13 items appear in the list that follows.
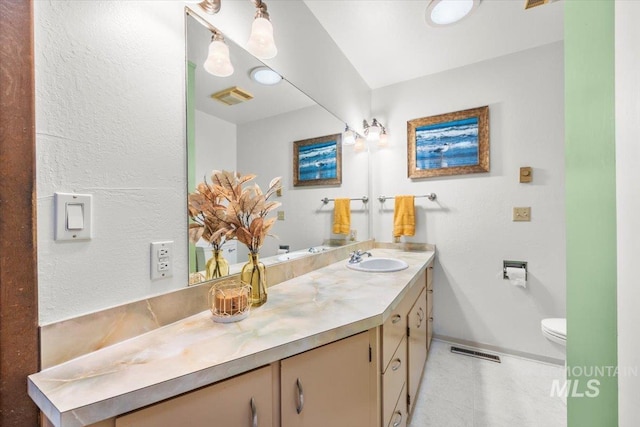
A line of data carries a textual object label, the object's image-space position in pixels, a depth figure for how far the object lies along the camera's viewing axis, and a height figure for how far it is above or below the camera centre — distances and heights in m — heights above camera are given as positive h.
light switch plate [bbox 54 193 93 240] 0.61 +0.00
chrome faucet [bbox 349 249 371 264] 1.84 -0.34
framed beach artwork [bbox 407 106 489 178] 2.10 +0.59
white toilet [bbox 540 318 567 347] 1.47 -0.72
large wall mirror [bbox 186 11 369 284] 0.95 +0.36
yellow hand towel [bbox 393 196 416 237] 2.29 -0.05
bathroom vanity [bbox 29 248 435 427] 0.50 -0.37
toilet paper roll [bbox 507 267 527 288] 1.94 -0.51
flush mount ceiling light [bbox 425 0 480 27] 1.51 +1.25
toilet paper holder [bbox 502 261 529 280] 1.97 -0.44
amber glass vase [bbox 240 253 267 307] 1.00 -0.26
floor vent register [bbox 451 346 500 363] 1.99 -1.16
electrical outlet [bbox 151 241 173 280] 0.80 -0.15
